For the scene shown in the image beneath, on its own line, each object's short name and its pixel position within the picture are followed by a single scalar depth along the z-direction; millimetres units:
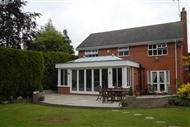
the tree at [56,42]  36775
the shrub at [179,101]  11477
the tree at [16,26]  19375
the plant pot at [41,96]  13520
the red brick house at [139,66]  17125
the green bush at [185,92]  11656
